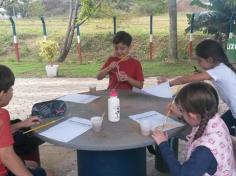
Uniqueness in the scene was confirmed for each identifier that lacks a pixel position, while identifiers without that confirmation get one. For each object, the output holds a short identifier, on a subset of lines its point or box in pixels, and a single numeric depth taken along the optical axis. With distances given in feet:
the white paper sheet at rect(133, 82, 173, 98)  10.72
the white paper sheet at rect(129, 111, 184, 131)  8.29
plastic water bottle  8.32
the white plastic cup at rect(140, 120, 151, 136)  7.66
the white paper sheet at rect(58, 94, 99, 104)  10.56
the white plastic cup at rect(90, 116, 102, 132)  7.93
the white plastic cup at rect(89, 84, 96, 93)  11.76
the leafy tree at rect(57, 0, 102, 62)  36.29
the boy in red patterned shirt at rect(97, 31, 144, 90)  12.41
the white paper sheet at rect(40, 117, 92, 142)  7.75
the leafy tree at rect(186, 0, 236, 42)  36.78
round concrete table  7.39
